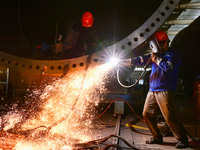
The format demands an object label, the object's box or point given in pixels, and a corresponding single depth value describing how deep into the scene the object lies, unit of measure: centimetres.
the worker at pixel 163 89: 198
